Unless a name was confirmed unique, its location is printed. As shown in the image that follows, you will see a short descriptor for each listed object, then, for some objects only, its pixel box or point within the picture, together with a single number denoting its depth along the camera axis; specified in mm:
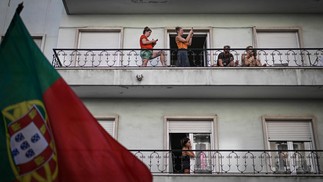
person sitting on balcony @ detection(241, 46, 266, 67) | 13000
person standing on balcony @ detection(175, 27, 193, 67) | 12969
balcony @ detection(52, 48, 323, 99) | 12547
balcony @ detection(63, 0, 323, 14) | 14062
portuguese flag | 5043
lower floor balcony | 12195
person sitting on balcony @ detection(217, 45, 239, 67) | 13024
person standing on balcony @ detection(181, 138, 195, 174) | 11922
